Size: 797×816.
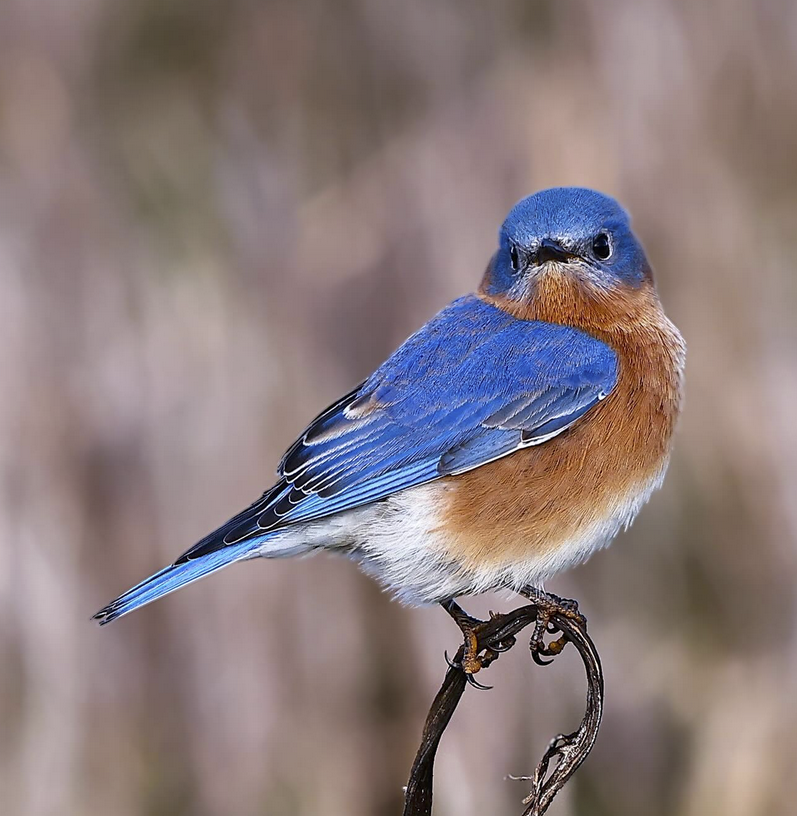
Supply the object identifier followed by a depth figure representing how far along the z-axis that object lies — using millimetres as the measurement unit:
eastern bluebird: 3802
